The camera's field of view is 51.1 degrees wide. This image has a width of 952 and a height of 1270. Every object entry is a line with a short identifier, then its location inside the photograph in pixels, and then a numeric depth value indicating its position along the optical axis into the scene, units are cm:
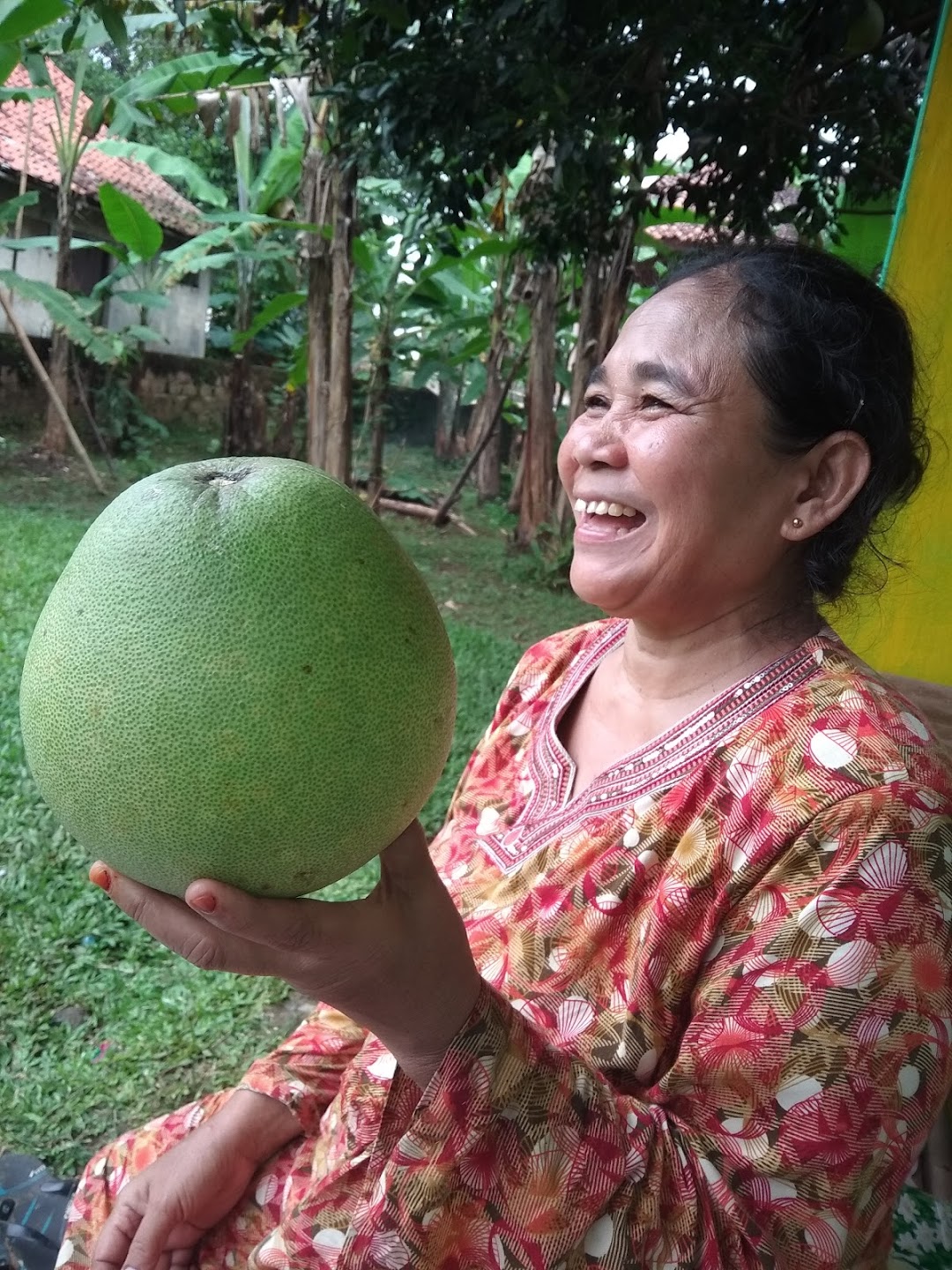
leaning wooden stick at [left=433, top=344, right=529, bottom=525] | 748
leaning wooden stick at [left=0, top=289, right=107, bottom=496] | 668
